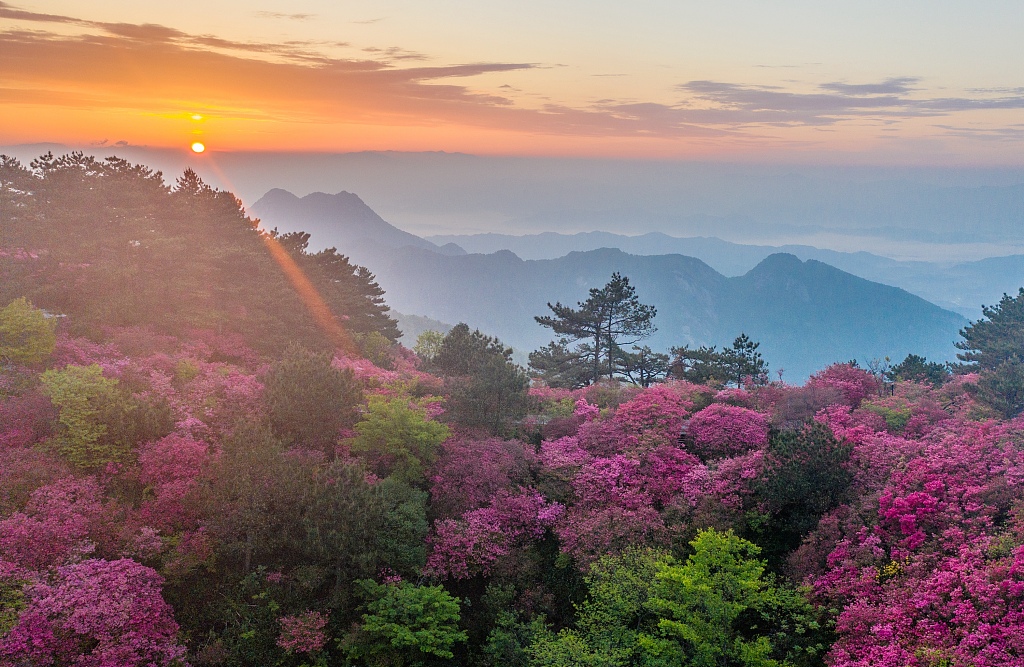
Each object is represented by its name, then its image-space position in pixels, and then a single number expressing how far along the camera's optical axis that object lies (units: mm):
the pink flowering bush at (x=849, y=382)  33812
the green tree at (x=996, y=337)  46906
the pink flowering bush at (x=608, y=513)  22859
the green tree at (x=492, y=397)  28641
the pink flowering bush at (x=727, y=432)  27859
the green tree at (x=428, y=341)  66894
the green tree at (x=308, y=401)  24750
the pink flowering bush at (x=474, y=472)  24641
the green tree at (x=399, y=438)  24781
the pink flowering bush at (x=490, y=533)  22531
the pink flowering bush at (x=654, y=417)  27736
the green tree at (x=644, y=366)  52344
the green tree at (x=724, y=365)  46938
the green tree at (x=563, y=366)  51094
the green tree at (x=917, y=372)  44438
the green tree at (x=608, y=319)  51031
